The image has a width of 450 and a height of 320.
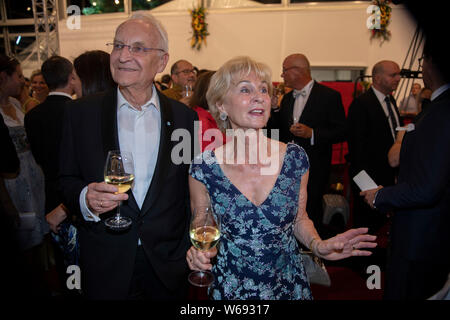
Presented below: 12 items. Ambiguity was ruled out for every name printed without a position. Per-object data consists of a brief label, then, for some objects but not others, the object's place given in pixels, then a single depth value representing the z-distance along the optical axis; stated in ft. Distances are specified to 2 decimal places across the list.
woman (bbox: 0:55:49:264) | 9.78
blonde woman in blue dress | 5.35
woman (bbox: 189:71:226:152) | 9.31
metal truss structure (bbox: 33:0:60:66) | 25.94
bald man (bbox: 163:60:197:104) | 14.60
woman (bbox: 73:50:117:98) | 7.11
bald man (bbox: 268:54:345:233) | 12.20
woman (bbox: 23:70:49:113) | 16.17
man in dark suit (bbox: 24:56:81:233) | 7.86
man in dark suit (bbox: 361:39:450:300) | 5.56
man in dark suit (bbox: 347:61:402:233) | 12.03
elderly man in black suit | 5.42
